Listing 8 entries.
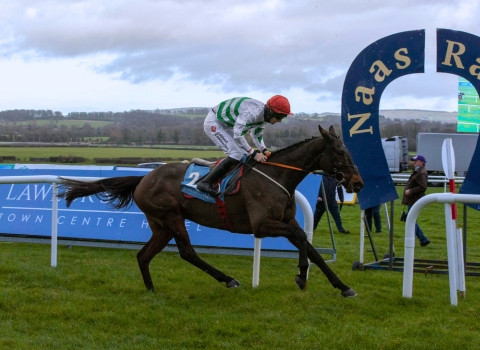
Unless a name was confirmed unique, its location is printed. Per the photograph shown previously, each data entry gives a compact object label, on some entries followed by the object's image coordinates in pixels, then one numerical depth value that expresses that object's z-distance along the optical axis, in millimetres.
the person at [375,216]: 11953
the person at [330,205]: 12266
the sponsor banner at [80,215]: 8523
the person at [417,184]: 10906
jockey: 6113
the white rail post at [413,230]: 5381
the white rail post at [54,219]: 7082
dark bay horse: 6012
